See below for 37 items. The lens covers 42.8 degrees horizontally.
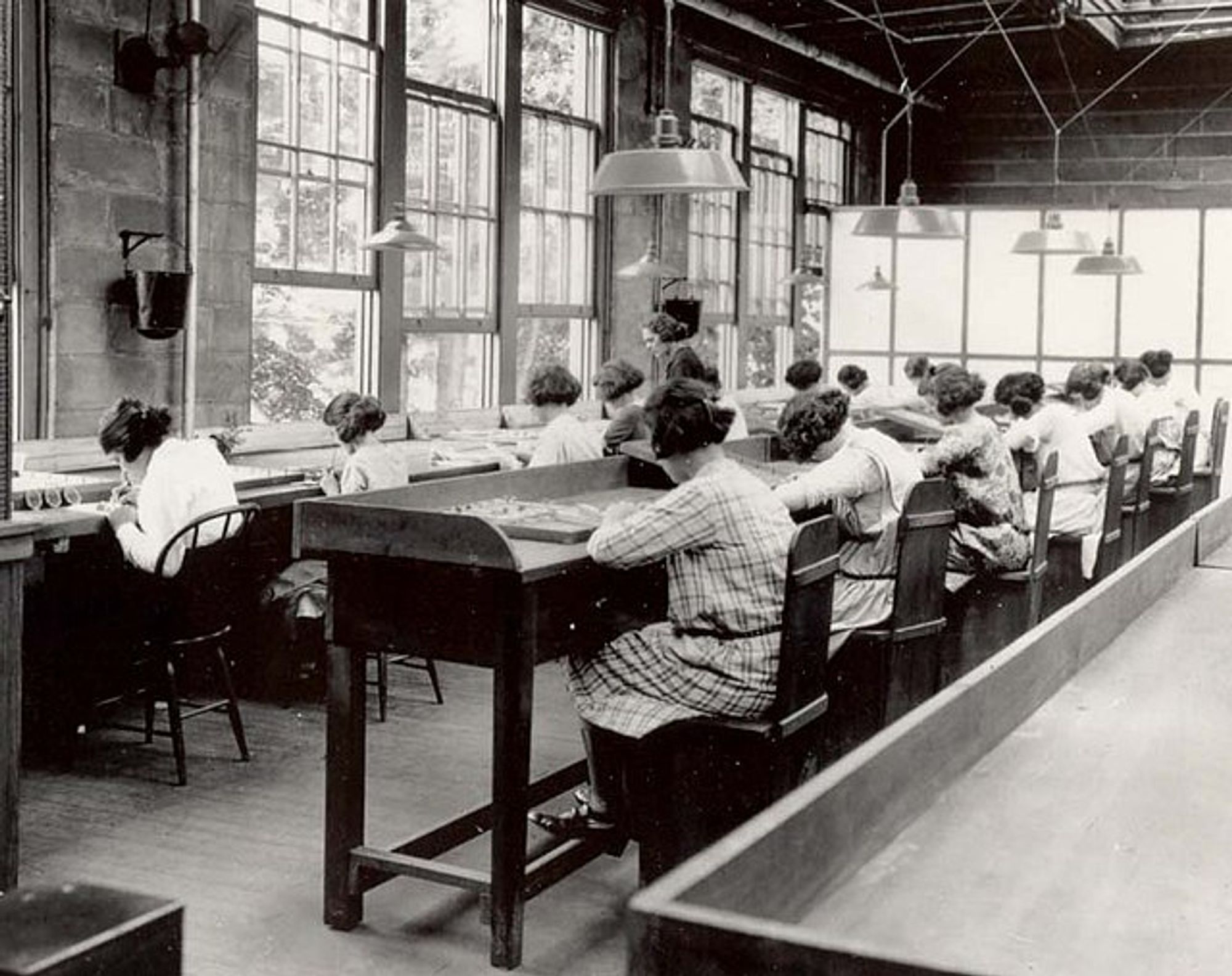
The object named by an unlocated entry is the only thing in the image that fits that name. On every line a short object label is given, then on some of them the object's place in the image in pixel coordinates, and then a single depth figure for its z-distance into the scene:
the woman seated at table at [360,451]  5.02
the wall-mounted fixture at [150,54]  5.94
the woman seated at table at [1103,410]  7.49
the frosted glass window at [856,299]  12.53
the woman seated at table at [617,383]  6.17
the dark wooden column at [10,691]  3.25
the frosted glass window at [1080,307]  12.25
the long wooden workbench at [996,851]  1.08
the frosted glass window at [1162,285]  12.05
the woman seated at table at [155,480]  4.35
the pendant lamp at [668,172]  4.27
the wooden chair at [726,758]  3.21
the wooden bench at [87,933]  0.74
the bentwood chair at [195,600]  4.31
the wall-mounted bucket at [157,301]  5.91
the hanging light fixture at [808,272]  10.98
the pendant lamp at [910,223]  6.55
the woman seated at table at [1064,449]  5.90
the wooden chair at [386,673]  5.03
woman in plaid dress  3.21
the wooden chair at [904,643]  3.93
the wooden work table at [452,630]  3.04
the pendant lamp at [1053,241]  8.73
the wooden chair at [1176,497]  7.01
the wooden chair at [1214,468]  7.76
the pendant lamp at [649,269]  8.12
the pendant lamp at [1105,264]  9.94
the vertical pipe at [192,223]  6.27
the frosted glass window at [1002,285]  12.45
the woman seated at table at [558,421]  5.51
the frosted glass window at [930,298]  12.63
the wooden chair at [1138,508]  6.27
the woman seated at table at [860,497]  4.17
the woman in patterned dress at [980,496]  4.94
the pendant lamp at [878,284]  11.05
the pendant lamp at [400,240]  6.16
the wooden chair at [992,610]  5.02
